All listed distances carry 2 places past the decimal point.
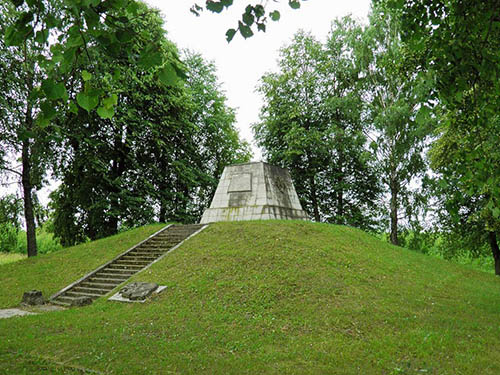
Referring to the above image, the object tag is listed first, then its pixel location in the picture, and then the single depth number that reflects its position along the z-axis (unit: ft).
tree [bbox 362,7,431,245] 60.90
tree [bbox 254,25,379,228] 76.18
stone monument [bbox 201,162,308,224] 57.57
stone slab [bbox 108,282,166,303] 31.83
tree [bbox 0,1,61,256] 46.19
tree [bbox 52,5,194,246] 62.69
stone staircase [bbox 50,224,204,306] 37.01
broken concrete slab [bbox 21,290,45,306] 34.53
